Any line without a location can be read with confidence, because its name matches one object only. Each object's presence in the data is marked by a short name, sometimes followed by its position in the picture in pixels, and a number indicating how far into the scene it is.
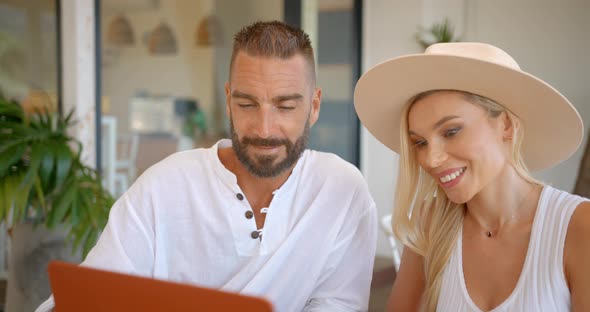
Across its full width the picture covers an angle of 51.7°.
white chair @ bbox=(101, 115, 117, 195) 4.29
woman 1.49
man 1.74
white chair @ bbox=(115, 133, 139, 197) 4.50
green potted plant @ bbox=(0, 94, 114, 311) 2.66
